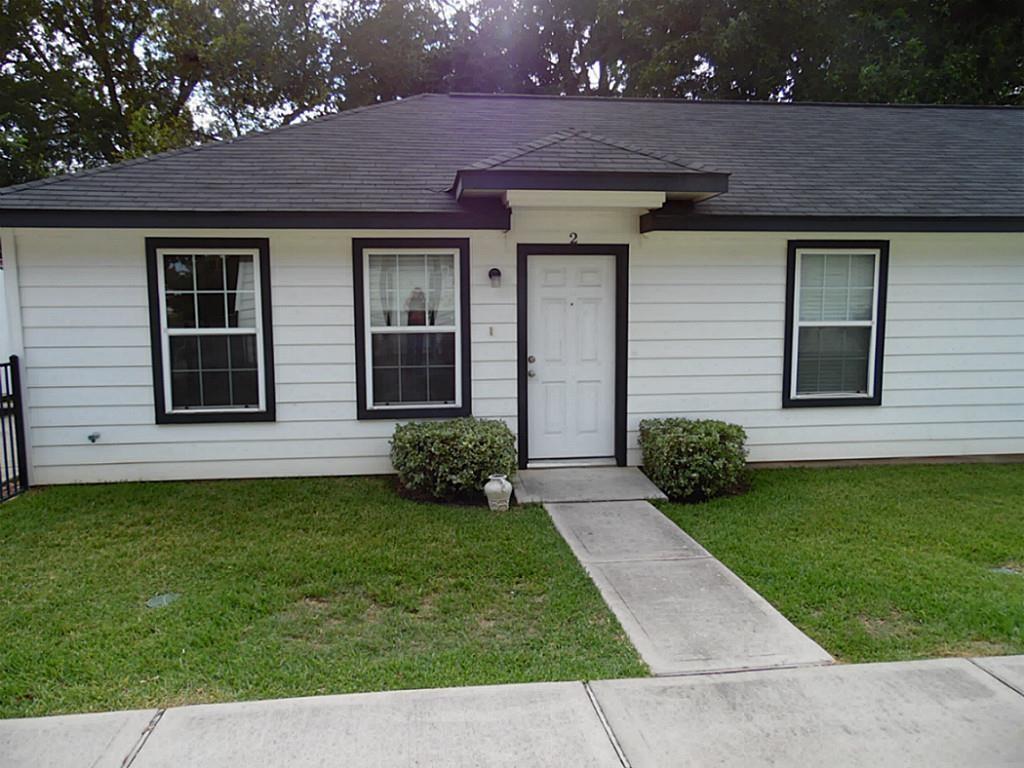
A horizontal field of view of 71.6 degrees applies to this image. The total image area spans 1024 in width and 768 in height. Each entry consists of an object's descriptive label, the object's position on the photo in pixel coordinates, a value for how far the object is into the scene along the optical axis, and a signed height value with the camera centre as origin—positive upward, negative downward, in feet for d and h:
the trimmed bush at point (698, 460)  19.15 -3.57
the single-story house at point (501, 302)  19.65 +0.80
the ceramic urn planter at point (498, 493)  17.99 -4.16
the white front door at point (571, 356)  21.75 -0.86
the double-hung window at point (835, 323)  22.33 +0.15
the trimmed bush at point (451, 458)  18.51 -3.41
